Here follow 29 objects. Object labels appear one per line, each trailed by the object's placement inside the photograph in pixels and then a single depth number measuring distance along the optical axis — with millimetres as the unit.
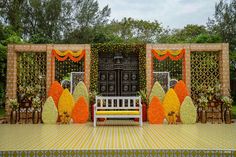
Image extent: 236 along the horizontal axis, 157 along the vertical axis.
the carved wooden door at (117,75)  12578
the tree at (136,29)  28328
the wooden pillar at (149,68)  11812
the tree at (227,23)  21734
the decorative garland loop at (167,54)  11758
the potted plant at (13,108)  11062
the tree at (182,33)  27831
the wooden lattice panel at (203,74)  11805
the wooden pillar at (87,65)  11891
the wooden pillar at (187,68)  11727
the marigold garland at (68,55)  11820
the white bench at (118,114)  9930
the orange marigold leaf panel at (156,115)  10828
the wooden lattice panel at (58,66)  13730
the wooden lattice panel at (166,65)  13258
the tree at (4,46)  16984
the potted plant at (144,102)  11453
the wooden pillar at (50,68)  11750
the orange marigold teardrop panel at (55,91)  11374
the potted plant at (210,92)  11258
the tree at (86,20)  25562
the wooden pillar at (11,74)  11633
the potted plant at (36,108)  11122
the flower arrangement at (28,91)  11633
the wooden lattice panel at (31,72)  11930
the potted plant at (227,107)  10992
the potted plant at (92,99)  11578
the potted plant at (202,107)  11117
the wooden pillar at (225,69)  11602
